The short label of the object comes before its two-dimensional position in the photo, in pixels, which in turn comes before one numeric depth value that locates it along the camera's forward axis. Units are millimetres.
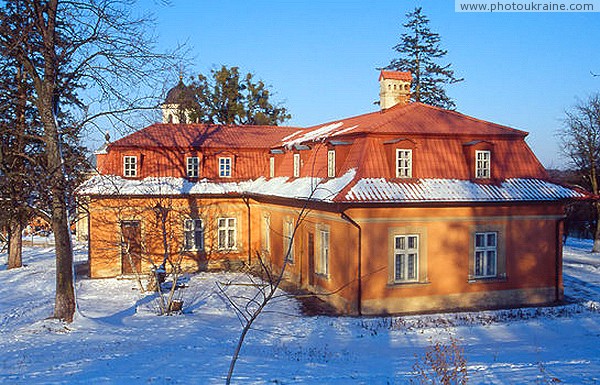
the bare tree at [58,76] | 12906
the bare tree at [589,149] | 33312
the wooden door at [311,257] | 18625
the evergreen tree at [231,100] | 42062
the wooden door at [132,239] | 22641
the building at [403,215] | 15805
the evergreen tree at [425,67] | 40406
